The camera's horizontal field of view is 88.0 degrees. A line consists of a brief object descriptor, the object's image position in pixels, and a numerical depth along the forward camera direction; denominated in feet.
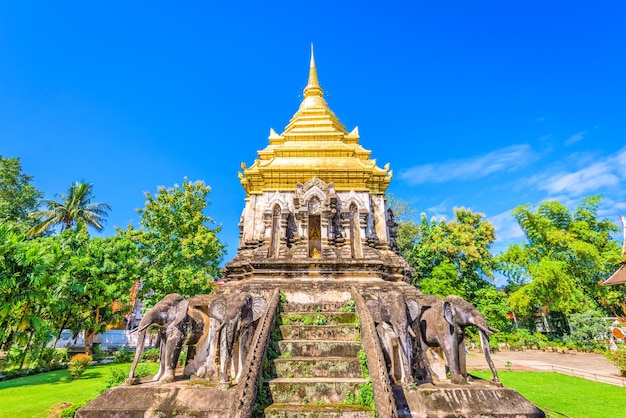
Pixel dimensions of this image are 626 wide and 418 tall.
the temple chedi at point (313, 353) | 16.79
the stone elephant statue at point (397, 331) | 18.24
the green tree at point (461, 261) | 80.59
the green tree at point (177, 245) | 63.82
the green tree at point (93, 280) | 54.95
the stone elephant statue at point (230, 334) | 18.25
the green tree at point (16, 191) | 93.81
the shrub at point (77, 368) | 42.47
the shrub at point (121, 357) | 58.15
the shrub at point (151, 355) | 53.62
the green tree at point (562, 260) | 84.94
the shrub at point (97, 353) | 64.41
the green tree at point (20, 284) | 36.24
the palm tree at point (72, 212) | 92.38
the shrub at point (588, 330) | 77.39
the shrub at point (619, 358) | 45.40
